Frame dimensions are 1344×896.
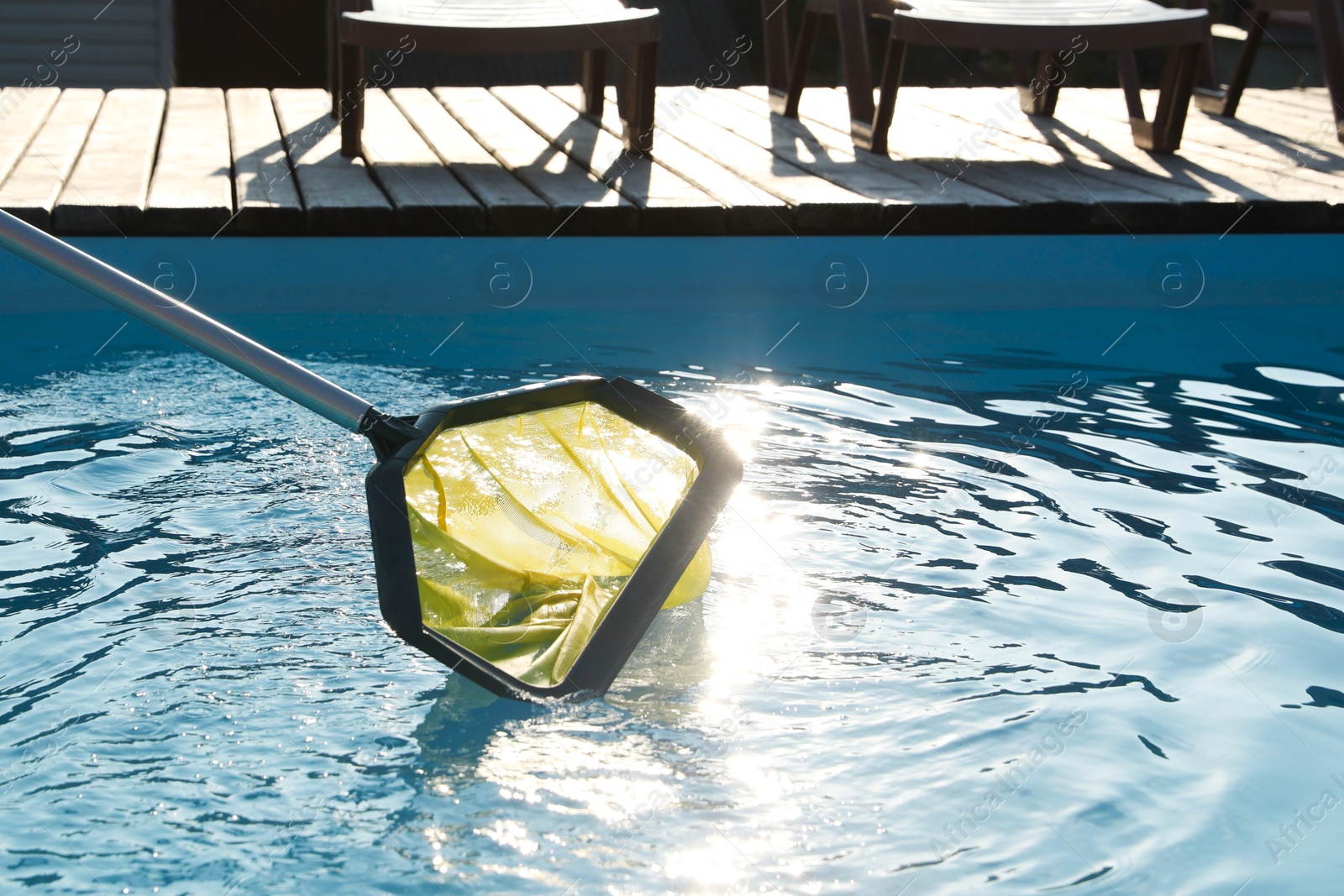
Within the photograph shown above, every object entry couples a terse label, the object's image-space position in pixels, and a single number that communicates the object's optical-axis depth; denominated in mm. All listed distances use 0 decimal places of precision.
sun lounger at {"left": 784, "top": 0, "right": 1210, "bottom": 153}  3832
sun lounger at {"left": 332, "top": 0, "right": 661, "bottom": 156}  3604
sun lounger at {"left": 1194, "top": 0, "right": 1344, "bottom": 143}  4371
